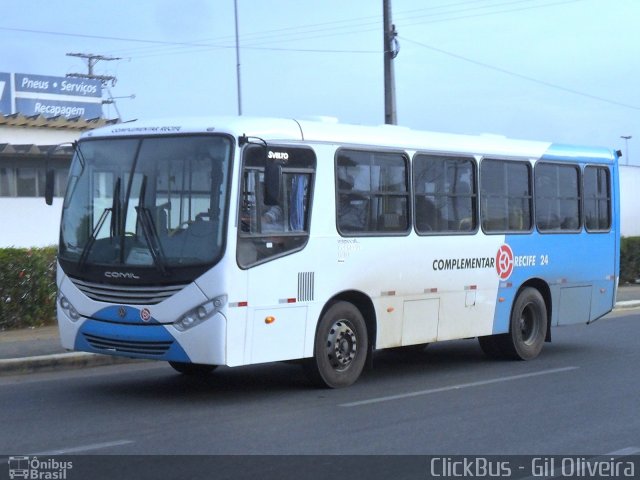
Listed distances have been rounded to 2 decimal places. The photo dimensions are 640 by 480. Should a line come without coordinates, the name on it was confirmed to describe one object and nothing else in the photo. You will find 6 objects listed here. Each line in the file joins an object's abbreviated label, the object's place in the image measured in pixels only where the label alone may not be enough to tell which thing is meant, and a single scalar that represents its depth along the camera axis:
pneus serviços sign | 47.88
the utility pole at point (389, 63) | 22.14
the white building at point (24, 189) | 31.52
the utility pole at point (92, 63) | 72.33
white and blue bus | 10.44
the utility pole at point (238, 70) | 33.69
